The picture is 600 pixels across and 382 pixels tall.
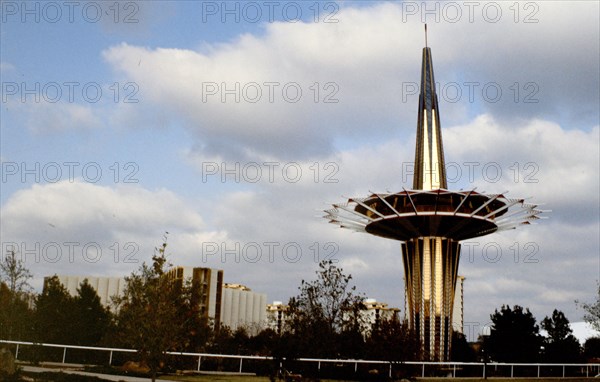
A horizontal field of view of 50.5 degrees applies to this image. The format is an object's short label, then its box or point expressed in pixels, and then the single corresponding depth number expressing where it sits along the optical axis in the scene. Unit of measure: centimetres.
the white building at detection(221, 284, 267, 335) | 14575
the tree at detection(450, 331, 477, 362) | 7375
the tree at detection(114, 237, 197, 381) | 2673
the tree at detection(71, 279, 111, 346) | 5259
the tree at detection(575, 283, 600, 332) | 5050
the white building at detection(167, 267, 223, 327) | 12975
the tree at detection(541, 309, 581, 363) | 5506
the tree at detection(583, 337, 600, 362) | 6989
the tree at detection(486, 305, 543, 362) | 5822
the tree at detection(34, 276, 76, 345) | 4844
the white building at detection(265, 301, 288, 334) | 15275
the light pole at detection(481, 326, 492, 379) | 5462
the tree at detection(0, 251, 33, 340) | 3506
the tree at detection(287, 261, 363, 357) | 4181
